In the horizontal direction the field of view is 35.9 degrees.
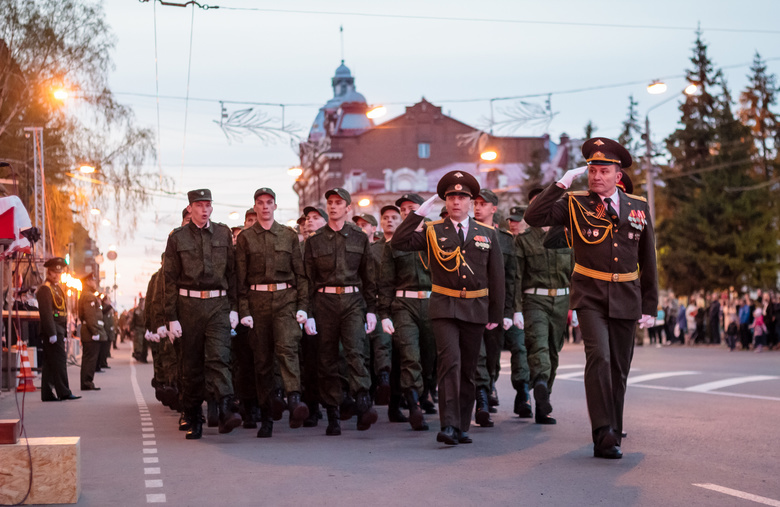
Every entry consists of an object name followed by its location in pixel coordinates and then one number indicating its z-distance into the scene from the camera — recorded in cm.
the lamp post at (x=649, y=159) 3441
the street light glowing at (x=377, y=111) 2872
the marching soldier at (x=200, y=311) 1145
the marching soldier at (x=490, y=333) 1202
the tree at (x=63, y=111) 3725
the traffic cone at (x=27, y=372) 2039
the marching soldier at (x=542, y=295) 1247
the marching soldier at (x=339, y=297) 1185
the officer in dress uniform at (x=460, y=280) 1056
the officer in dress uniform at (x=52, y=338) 1803
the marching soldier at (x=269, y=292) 1177
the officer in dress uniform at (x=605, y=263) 949
